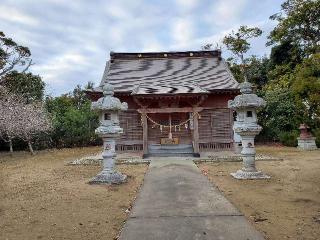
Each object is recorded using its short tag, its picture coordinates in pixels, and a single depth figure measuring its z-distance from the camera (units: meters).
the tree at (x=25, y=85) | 20.45
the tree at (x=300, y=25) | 21.45
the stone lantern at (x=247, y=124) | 8.13
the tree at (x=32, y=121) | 15.06
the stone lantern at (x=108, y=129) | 7.99
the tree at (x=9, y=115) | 14.63
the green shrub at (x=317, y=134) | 15.73
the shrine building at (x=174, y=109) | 13.19
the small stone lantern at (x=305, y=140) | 15.29
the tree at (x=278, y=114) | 17.93
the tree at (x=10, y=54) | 19.87
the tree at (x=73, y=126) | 19.43
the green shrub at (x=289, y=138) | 16.64
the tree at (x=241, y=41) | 27.21
